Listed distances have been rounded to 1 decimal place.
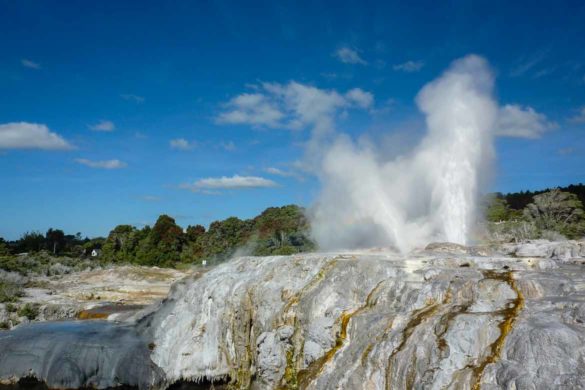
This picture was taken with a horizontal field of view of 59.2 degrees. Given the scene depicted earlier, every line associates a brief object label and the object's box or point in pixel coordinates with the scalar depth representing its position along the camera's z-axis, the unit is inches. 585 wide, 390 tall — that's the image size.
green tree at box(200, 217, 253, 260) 2787.9
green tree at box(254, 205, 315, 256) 2341.3
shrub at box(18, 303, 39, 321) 1264.8
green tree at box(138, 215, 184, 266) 2834.6
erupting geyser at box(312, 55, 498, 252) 1195.9
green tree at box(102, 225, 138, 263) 3014.3
